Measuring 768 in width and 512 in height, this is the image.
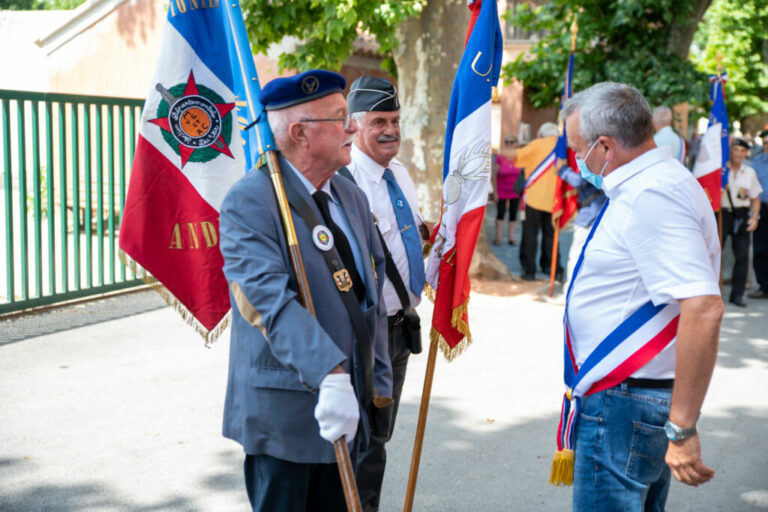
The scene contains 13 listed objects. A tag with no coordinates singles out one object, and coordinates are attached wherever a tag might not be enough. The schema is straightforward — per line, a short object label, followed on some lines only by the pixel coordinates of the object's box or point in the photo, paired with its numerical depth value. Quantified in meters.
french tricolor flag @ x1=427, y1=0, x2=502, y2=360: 4.02
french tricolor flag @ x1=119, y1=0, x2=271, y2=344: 3.58
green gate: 7.61
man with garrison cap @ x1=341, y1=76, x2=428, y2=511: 3.79
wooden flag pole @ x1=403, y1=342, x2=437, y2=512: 3.76
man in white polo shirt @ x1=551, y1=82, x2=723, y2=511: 2.35
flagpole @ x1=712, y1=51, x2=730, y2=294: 10.22
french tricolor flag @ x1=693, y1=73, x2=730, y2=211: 10.00
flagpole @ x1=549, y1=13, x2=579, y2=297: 10.08
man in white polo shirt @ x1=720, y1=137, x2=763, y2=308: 10.26
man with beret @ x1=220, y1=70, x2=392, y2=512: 2.37
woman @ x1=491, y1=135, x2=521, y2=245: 14.36
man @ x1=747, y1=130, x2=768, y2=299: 10.62
